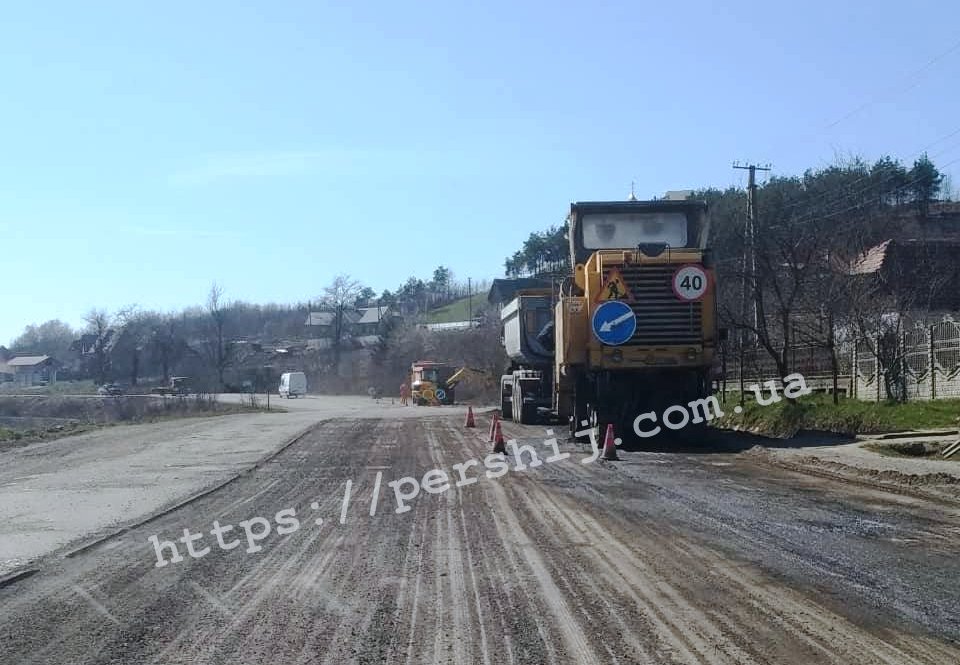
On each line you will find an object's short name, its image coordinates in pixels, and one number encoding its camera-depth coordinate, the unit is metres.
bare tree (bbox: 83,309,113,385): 84.88
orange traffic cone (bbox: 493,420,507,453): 18.11
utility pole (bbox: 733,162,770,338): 25.88
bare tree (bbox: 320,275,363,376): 102.19
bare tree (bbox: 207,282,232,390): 91.25
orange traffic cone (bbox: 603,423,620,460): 16.67
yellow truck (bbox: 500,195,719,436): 17.86
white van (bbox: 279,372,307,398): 75.25
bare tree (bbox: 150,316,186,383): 84.38
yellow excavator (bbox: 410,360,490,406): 54.78
